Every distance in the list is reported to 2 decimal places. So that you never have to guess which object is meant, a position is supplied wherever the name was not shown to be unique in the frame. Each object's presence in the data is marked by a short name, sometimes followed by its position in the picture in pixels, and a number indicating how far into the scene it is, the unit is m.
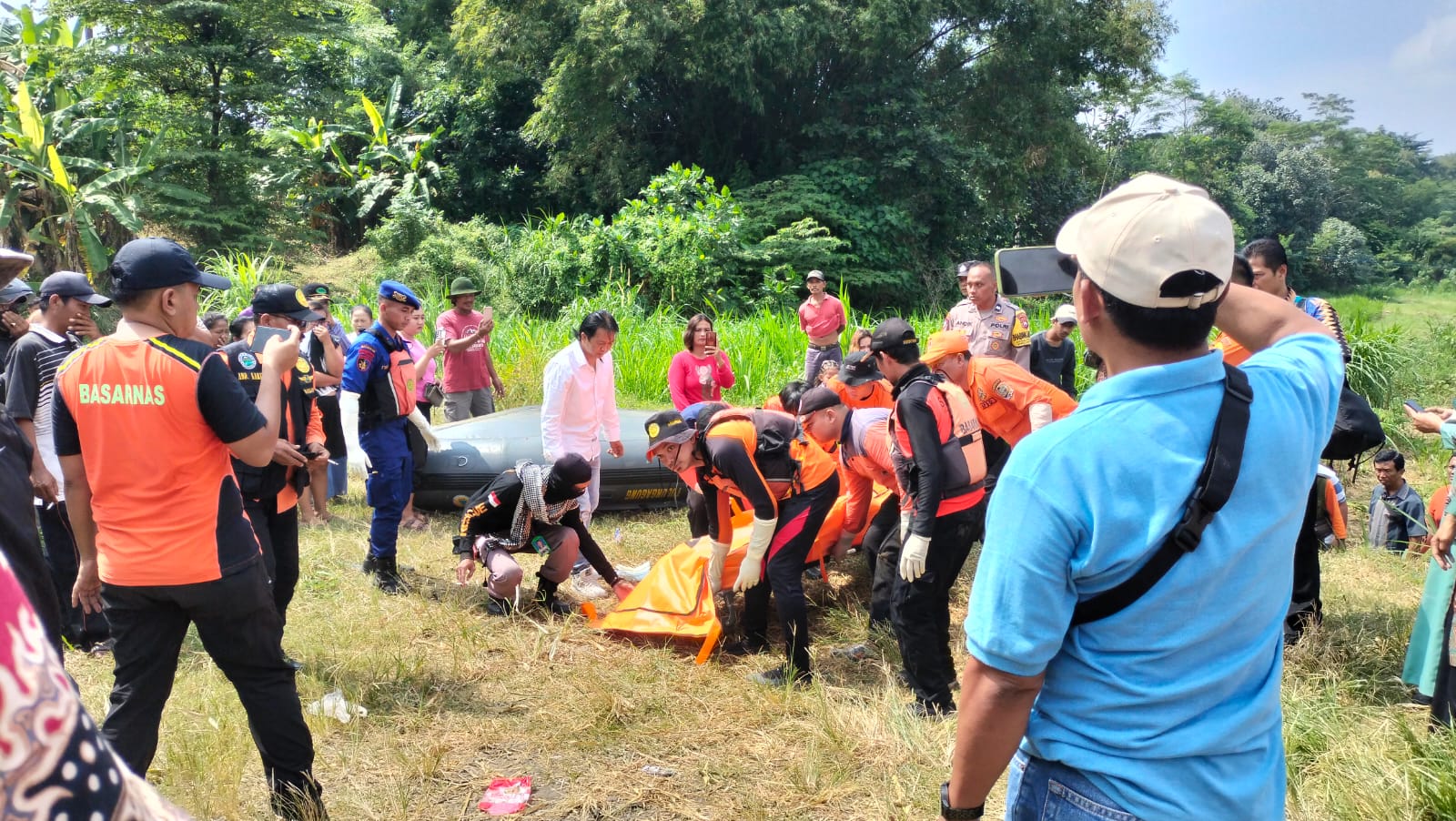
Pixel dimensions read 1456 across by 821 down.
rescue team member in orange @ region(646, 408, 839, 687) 4.55
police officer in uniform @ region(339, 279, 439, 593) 5.86
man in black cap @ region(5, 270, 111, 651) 4.61
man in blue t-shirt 1.36
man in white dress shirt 6.01
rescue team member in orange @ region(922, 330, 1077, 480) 5.14
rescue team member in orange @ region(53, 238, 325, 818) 2.82
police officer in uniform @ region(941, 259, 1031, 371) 7.04
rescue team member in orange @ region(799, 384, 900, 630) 5.02
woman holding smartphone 7.66
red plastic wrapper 3.59
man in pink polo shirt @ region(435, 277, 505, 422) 8.31
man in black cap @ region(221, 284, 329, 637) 4.29
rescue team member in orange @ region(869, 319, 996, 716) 4.05
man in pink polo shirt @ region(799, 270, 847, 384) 9.32
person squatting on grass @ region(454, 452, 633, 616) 5.52
